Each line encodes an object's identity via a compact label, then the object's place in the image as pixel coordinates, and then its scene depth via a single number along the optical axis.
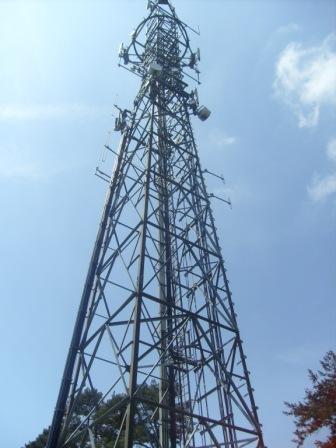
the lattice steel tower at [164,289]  9.39
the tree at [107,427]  19.06
